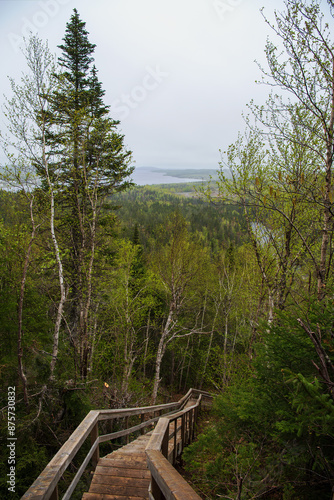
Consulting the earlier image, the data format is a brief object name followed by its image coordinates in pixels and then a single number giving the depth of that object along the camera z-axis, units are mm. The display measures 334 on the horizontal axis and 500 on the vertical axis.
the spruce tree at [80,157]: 9141
